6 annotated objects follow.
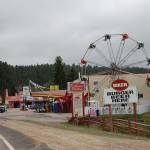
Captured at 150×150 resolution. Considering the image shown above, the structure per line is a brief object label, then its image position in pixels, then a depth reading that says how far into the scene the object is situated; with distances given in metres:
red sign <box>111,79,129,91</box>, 31.55
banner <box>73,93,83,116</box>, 49.53
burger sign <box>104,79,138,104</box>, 31.64
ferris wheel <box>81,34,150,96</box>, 58.31
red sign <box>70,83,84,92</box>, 45.06
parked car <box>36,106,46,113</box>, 84.50
